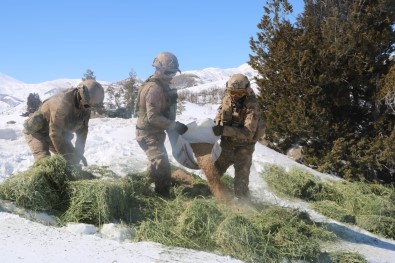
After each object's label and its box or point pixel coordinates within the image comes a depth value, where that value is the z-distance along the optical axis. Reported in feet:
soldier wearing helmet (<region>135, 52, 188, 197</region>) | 17.21
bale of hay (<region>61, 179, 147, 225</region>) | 13.65
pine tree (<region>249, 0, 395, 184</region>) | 32.07
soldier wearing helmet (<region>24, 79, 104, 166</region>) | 17.39
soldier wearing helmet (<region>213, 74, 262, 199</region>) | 17.66
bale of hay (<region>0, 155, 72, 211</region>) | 13.85
